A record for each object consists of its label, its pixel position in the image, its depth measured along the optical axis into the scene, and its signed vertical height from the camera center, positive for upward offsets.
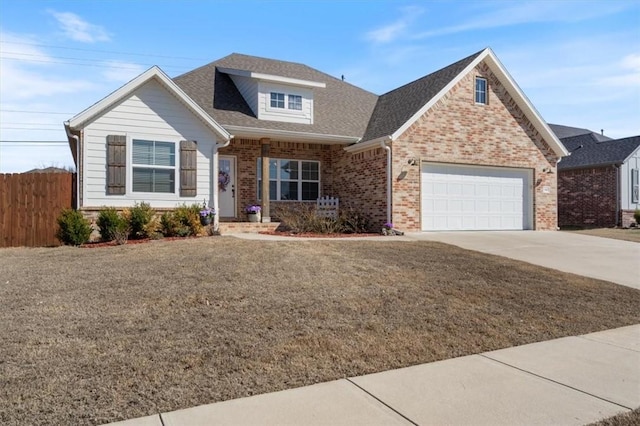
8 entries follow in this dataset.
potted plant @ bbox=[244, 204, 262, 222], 16.07 -0.06
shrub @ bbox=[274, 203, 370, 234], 14.99 -0.27
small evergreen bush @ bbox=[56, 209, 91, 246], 11.55 -0.44
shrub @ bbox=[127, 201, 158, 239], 12.20 -0.29
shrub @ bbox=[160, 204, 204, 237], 12.77 -0.33
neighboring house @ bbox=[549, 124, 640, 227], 23.69 +1.55
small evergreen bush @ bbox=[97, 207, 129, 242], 11.84 -0.37
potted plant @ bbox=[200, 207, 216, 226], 13.56 -0.14
